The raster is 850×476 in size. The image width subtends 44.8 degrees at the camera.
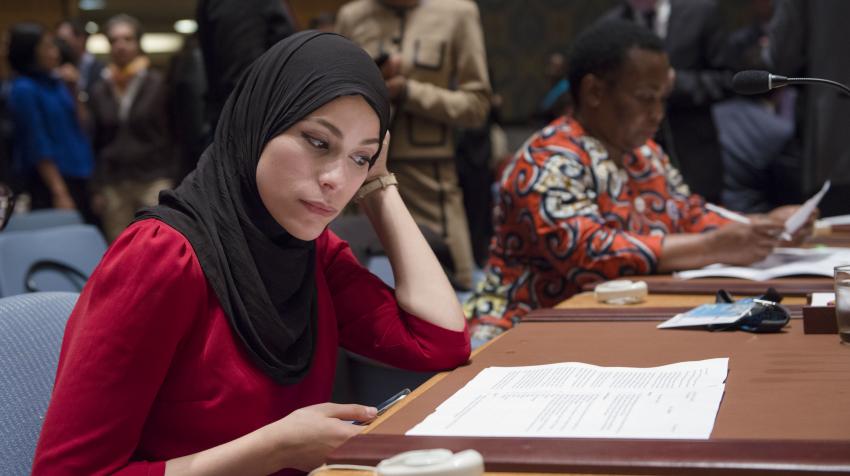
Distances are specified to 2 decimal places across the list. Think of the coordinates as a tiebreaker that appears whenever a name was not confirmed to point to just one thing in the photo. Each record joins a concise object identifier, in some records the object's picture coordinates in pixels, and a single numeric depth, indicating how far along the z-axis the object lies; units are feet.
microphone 4.80
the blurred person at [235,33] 9.55
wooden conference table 2.87
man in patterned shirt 7.30
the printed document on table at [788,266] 6.84
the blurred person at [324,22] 19.71
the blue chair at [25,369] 4.14
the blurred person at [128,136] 17.58
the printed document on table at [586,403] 3.27
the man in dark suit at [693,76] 13.23
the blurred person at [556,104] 18.30
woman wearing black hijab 3.75
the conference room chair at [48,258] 8.16
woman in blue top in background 16.75
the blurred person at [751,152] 15.25
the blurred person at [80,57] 21.22
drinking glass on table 4.55
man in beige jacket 11.34
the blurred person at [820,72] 10.03
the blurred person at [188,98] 16.12
